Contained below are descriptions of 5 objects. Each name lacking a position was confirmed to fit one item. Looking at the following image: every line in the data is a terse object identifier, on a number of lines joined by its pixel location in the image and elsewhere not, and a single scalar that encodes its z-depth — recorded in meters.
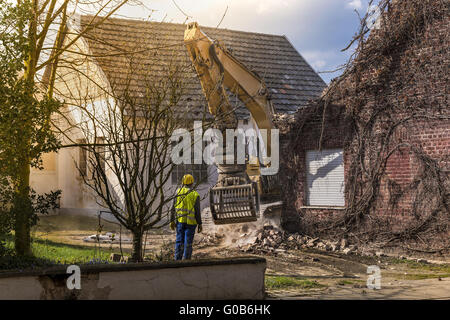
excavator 13.77
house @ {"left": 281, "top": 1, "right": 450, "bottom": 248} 12.68
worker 10.45
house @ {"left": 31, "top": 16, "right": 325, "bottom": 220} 20.61
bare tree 8.47
